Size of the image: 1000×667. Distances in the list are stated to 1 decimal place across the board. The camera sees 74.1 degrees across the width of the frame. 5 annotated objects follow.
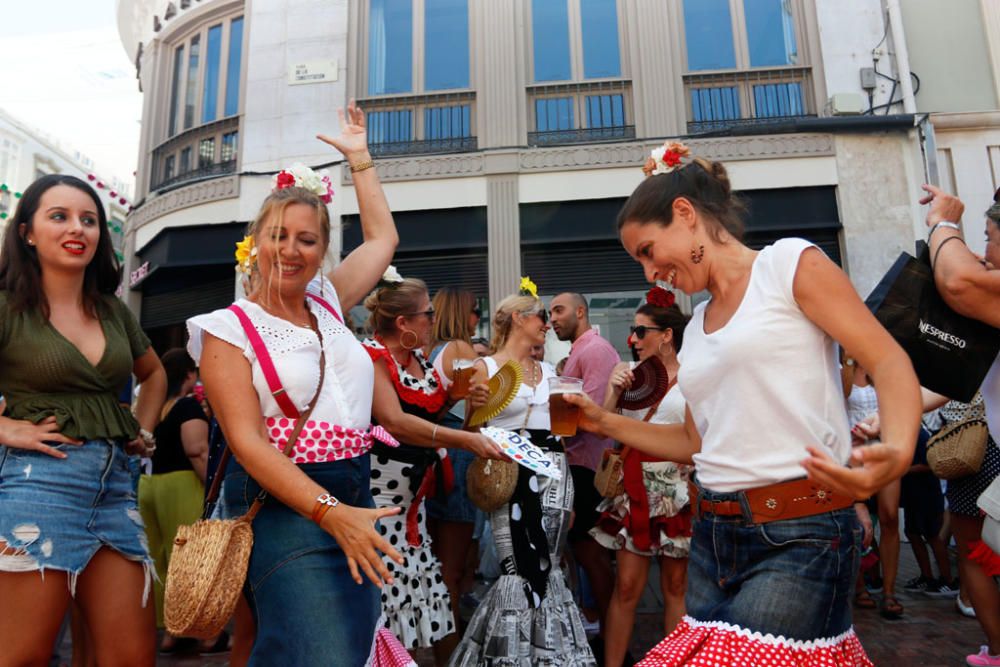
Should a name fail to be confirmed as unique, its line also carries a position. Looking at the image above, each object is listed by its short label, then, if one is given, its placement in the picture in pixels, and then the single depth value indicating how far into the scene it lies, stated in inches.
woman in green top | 85.6
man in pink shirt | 176.9
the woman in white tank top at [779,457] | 60.7
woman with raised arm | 70.0
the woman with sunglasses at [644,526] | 149.7
